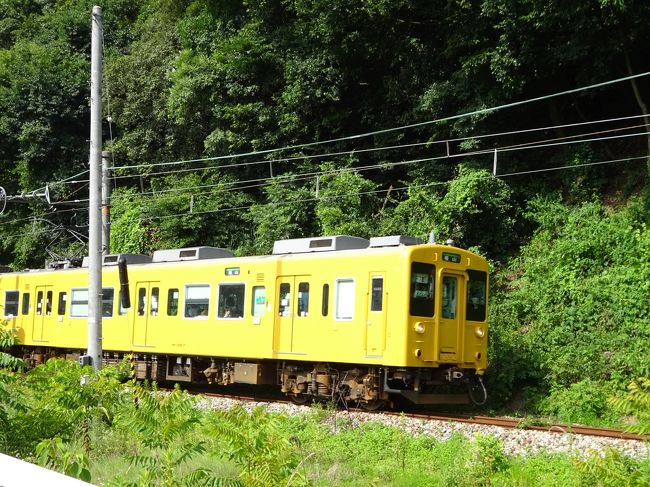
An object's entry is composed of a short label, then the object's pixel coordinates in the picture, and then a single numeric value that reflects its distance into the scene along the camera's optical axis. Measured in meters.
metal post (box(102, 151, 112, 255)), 17.98
